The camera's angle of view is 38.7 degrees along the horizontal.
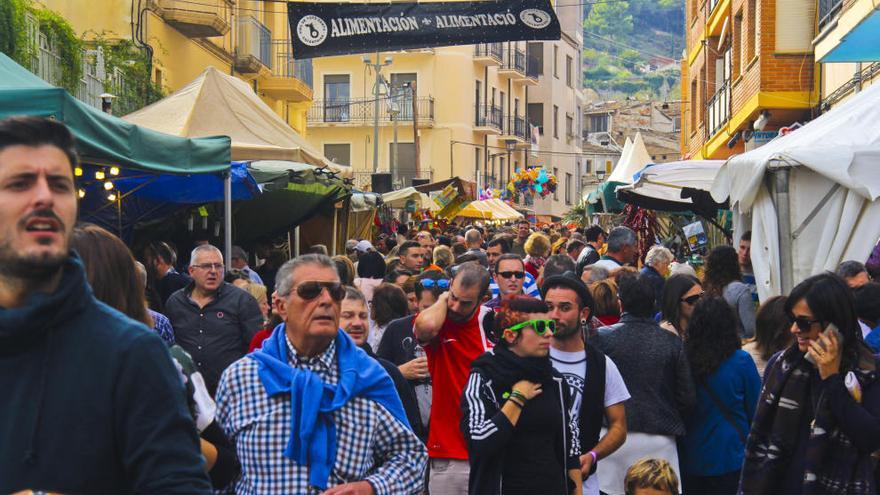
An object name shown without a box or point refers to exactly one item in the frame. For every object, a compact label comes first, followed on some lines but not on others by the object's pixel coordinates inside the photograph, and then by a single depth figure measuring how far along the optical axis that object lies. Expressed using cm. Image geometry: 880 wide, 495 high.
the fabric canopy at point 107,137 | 808
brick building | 2106
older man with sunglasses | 425
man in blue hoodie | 263
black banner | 1454
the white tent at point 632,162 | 2300
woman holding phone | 522
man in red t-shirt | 689
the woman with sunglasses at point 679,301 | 816
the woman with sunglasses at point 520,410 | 575
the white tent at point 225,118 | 1404
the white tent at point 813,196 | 871
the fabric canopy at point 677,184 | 1453
